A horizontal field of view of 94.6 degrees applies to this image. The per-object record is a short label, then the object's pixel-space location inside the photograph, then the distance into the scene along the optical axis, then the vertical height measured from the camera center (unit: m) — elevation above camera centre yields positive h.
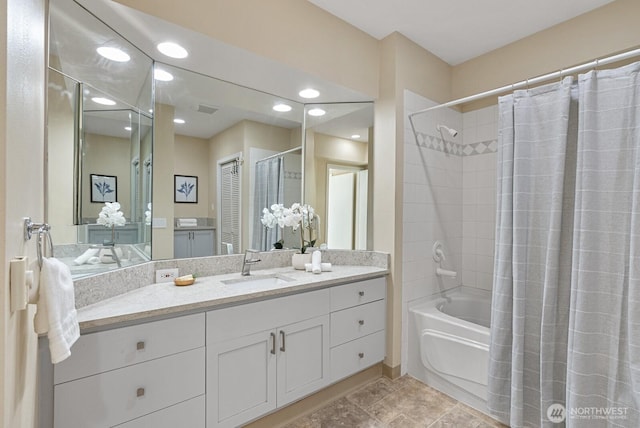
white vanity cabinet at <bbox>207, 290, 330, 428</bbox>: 1.52 -0.84
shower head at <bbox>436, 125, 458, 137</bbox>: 2.41 +0.76
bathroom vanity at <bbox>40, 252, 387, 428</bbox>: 1.21 -0.73
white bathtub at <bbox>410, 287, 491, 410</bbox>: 1.99 -1.02
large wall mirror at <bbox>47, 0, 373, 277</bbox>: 1.44 +0.39
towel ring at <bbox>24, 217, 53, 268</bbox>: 0.91 -0.08
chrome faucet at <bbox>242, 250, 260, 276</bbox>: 2.10 -0.38
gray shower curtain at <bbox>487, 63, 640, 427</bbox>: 1.42 -0.23
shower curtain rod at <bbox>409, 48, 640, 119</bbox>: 1.34 +0.74
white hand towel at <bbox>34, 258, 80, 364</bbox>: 0.93 -0.35
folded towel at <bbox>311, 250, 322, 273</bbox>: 2.18 -0.40
